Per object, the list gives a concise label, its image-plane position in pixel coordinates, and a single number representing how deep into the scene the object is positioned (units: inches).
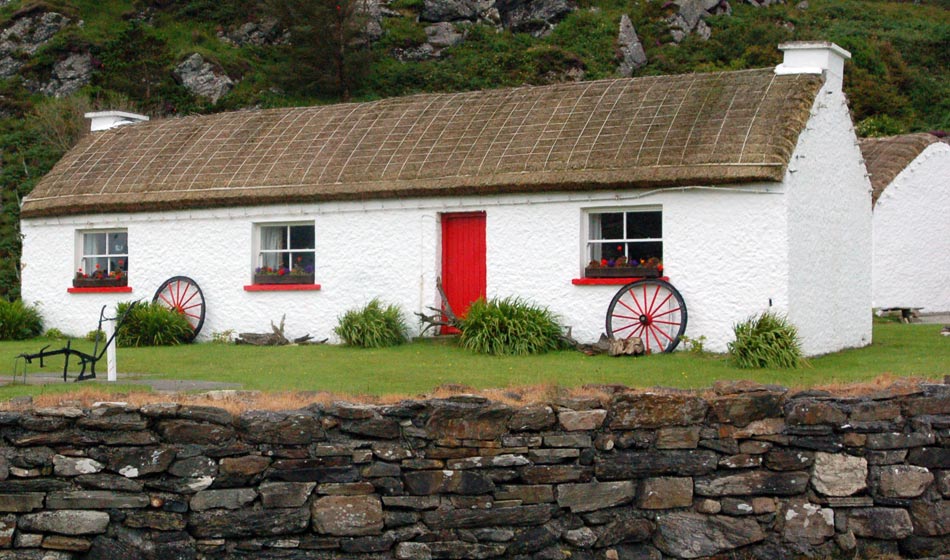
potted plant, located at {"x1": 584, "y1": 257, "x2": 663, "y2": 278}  666.8
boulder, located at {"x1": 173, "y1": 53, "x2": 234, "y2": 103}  1601.9
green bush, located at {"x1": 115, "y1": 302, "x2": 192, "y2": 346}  740.6
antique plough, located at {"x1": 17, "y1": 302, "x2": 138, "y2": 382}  505.0
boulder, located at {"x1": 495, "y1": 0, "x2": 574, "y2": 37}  1836.9
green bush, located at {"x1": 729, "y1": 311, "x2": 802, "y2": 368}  579.5
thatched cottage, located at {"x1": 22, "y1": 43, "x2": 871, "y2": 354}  645.9
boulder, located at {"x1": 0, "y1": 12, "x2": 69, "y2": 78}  1649.9
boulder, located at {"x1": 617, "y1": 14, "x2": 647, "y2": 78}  1705.2
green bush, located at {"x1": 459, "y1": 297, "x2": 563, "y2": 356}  647.8
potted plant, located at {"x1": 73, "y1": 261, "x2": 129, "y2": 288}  827.4
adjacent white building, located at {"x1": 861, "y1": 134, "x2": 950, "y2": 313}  935.7
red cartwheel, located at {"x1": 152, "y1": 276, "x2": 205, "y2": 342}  788.0
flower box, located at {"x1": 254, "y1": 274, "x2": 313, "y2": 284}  769.6
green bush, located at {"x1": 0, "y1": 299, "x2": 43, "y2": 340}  808.9
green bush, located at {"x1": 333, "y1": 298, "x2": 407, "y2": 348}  695.7
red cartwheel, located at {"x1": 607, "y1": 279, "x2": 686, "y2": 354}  653.9
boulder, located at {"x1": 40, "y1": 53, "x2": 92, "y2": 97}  1596.9
